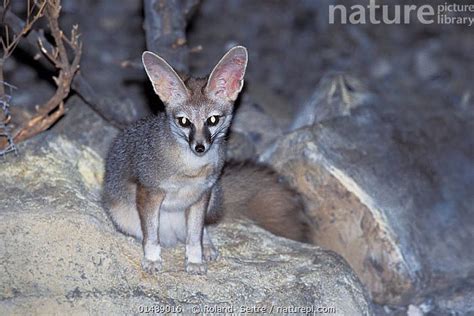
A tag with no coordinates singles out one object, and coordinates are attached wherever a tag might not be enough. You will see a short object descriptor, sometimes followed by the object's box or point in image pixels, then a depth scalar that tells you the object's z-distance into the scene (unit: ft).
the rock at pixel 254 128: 43.65
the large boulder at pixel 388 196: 35.55
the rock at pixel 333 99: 41.14
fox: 29.60
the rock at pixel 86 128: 39.75
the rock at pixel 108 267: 28.35
